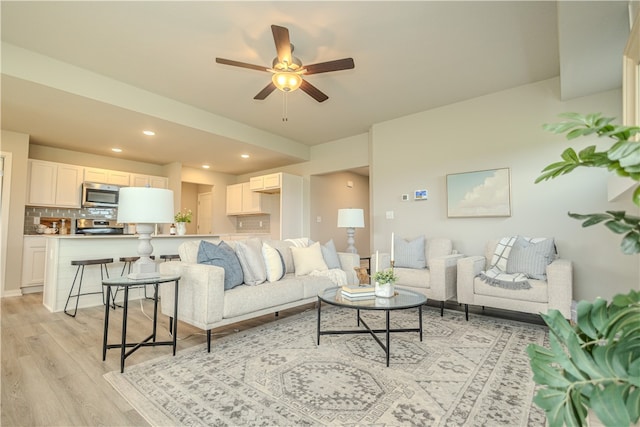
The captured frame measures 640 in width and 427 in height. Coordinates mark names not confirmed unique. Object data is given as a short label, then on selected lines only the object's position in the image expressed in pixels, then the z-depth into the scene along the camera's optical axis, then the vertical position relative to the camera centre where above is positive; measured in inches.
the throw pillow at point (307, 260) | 139.9 -15.6
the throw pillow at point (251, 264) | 116.6 -15.0
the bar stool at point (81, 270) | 142.5 -23.2
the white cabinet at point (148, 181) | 252.7 +37.5
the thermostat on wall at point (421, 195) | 181.0 +19.3
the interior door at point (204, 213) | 315.3 +12.7
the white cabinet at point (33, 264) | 188.2 -24.5
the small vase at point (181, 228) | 193.8 -1.8
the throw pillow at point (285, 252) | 142.7 -12.1
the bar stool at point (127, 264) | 161.6 -22.0
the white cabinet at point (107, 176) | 228.5 +37.5
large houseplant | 24.6 -10.9
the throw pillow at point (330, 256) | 148.1 -14.8
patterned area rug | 63.2 -38.9
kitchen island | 148.3 -17.9
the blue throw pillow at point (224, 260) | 107.5 -12.2
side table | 85.0 -24.1
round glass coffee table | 89.0 -23.4
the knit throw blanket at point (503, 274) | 118.6 -19.1
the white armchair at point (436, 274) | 135.4 -21.8
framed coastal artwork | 153.0 +17.8
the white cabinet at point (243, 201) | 277.0 +23.4
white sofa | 96.0 -24.2
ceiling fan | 96.6 +56.0
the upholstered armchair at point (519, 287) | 110.3 -21.9
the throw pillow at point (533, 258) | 122.0 -12.3
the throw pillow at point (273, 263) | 122.8 -15.3
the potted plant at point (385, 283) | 101.1 -18.7
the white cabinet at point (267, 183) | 245.1 +35.6
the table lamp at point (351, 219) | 179.5 +4.5
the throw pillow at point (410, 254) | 157.1 -13.9
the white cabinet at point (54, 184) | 200.8 +27.5
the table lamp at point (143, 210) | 92.7 +4.5
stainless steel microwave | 221.6 +21.9
